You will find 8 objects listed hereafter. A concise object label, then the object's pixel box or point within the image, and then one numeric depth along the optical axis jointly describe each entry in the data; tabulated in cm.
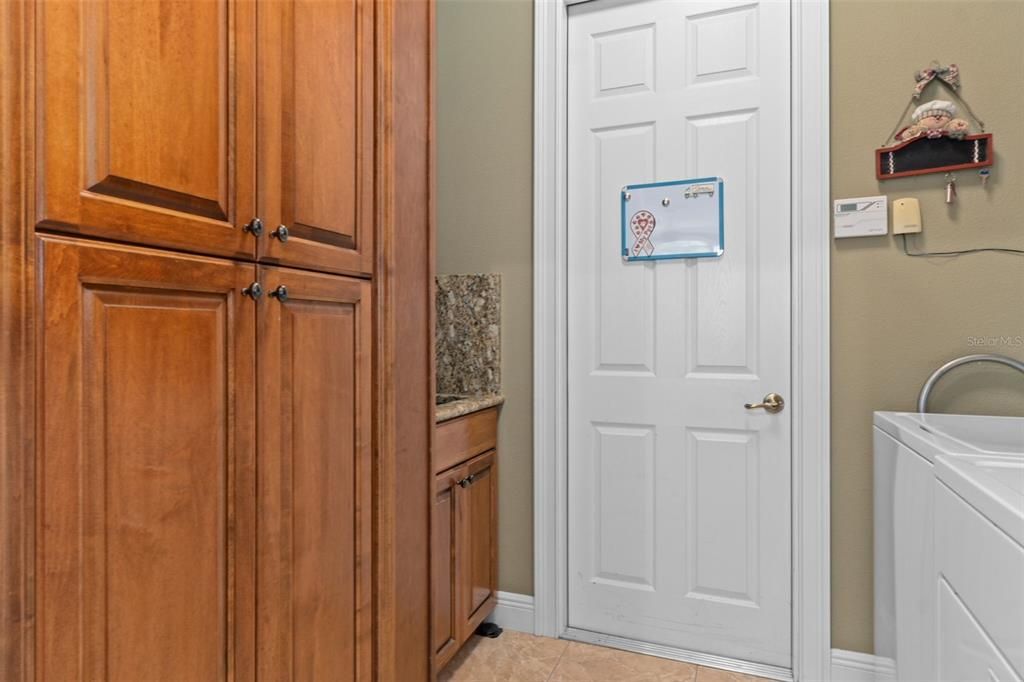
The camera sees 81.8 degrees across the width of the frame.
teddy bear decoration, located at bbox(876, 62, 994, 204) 172
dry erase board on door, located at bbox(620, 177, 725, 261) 206
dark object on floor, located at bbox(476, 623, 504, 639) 221
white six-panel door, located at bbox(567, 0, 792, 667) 199
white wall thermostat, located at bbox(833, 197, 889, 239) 181
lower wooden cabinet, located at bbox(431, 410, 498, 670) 183
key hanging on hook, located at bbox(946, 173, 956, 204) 174
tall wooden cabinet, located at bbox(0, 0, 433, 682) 69
